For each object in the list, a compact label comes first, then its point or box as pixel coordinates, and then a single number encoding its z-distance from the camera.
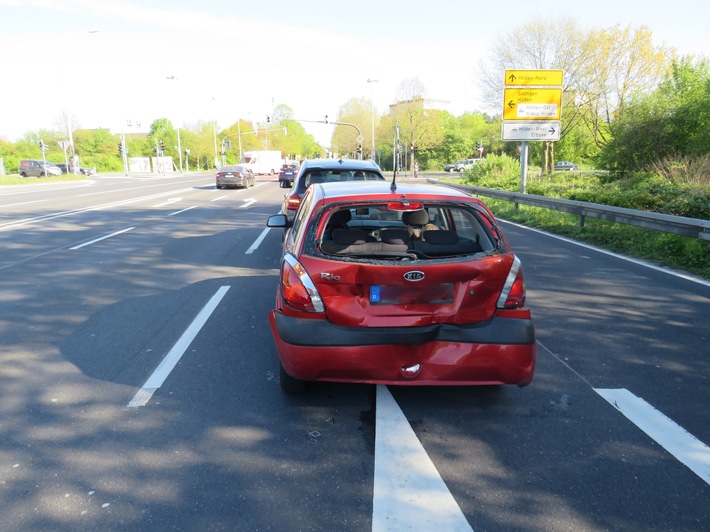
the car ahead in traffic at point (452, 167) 69.36
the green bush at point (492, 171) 27.61
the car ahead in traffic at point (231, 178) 33.47
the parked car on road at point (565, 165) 65.35
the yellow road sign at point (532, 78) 19.91
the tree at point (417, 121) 64.38
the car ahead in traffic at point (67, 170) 57.23
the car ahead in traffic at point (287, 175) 31.02
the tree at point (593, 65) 30.61
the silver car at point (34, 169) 52.56
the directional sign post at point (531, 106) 19.94
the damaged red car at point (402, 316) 3.48
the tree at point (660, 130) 20.06
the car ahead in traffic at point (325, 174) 9.66
